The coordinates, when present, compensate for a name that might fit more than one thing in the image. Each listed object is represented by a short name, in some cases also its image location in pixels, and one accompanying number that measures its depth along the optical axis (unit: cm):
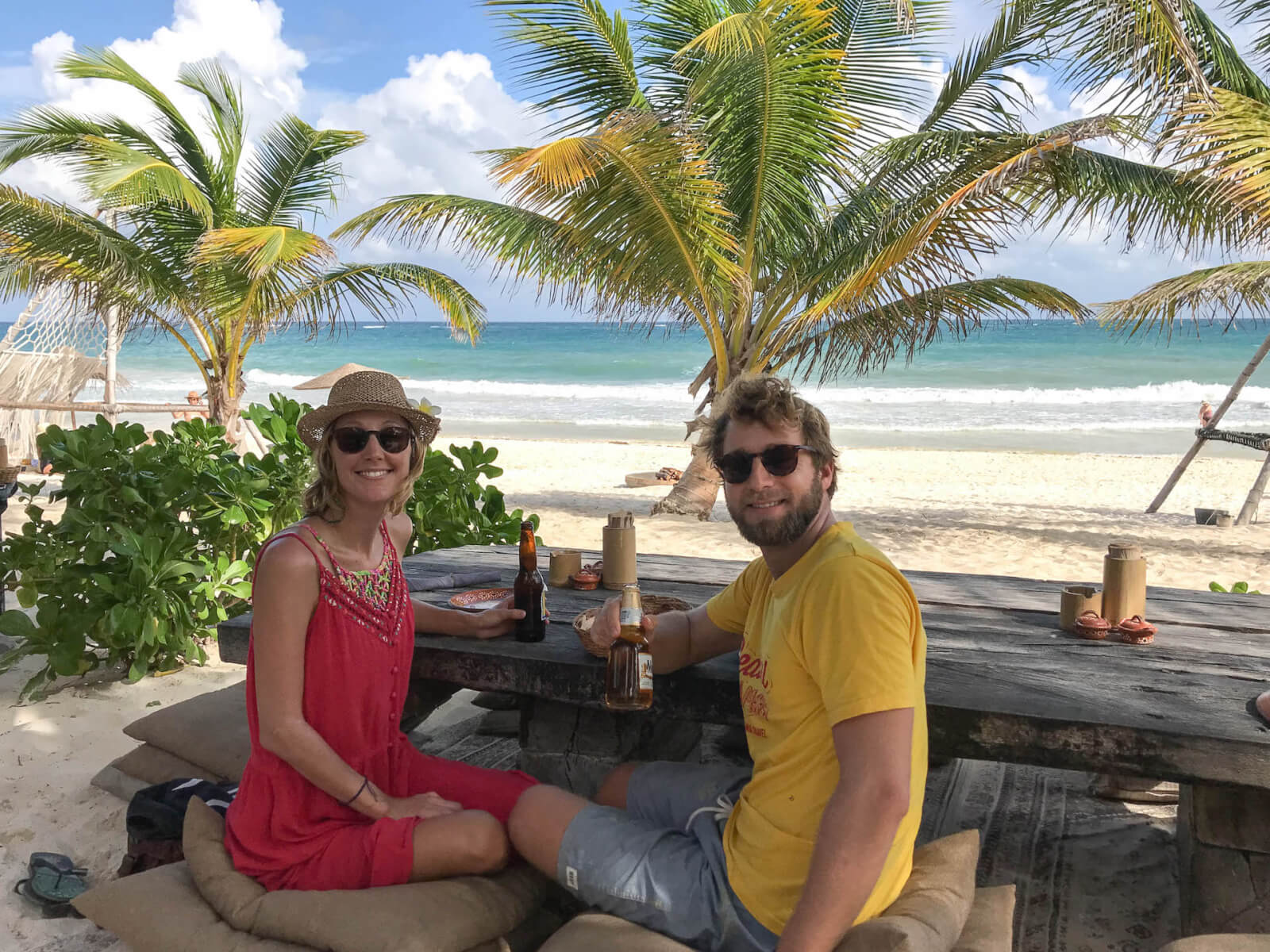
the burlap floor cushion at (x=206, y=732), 322
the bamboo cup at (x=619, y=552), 313
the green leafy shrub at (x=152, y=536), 423
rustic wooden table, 198
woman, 212
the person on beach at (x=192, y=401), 1394
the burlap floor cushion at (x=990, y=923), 189
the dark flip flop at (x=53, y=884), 276
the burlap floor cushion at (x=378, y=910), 199
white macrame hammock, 1287
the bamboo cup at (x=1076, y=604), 268
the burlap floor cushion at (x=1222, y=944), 167
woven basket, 243
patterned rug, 259
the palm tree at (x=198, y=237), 830
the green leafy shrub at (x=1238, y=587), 375
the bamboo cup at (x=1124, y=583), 262
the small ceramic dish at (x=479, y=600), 294
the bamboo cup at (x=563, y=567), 325
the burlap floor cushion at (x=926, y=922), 165
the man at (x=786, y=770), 162
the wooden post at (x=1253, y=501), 994
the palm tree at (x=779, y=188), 744
